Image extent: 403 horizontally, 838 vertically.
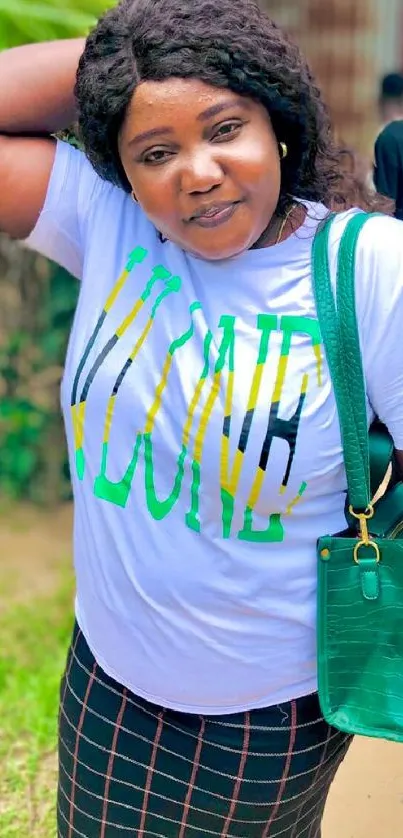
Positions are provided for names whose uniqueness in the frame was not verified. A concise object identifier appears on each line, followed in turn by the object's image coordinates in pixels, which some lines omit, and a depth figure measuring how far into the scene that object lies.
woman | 1.32
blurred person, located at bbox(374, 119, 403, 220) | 2.36
